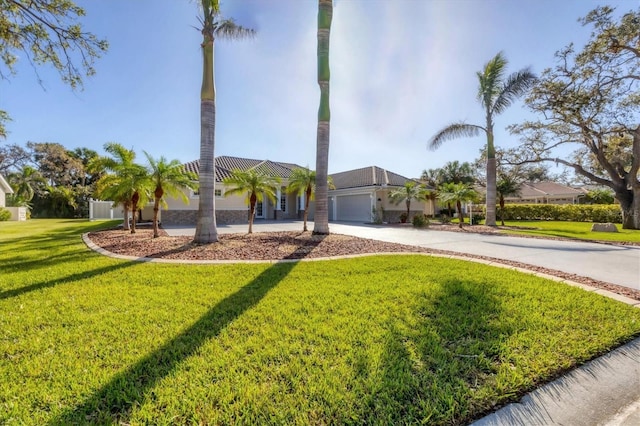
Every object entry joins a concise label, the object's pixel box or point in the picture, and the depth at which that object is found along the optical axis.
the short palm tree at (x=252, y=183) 13.56
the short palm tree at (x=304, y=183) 15.15
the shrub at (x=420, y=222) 20.01
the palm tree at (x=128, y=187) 11.80
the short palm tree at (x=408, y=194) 22.88
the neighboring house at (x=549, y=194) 45.44
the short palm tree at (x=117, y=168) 11.95
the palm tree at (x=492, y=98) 18.98
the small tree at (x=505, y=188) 21.53
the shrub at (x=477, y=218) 25.95
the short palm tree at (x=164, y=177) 11.48
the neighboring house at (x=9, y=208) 27.42
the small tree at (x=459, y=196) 19.61
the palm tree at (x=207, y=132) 10.15
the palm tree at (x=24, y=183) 32.53
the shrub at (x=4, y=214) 25.84
